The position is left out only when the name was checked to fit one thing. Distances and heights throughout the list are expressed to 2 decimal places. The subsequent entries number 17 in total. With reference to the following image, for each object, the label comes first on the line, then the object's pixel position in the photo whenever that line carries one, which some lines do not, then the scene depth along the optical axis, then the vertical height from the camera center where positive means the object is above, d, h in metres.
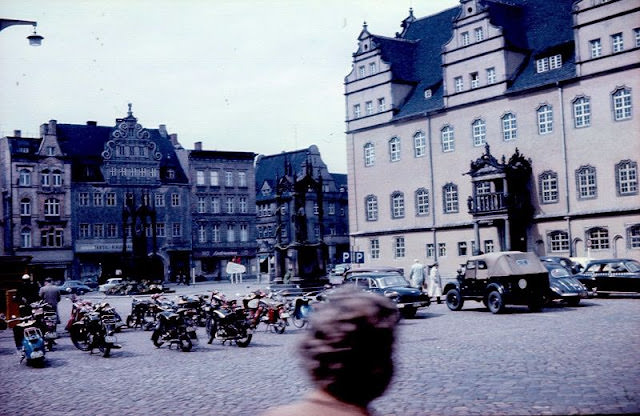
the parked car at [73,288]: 56.56 -1.91
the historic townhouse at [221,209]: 74.88 +5.49
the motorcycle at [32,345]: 14.66 -1.65
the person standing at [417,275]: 30.23 -0.96
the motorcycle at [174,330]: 16.72 -1.67
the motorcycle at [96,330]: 16.27 -1.60
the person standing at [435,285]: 29.83 -1.42
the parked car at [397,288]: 22.89 -1.16
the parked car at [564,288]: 23.89 -1.37
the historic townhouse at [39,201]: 64.38 +6.04
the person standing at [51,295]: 21.38 -0.89
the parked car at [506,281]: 22.77 -1.03
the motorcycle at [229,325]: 17.20 -1.63
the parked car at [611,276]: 26.62 -1.15
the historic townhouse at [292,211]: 88.44 +6.43
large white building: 38.59 +7.36
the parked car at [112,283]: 52.51 -1.56
